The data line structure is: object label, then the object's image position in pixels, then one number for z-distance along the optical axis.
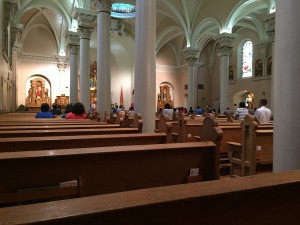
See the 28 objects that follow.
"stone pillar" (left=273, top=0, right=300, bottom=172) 2.62
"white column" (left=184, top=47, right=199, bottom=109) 19.16
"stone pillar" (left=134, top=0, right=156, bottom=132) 6.43
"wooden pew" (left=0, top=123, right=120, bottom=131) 4.48
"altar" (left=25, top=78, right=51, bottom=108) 22.76
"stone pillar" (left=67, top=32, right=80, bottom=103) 15.29
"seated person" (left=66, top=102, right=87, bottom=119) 7.39
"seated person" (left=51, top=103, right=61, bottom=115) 13.13
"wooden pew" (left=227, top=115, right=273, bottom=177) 4.93
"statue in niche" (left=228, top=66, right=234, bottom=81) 23.08
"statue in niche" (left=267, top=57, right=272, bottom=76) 19.12
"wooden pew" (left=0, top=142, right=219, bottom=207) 2.06
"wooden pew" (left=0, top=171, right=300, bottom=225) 0.95
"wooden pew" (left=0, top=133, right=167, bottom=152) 2.95
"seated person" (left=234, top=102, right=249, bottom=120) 9.64
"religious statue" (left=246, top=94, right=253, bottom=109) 21.41
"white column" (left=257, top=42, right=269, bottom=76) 19.36
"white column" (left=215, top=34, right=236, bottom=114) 15.87
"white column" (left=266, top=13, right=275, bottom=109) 12.73
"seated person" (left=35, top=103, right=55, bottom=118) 8.01
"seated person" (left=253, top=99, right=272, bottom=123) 8.10
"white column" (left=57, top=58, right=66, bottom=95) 23.67
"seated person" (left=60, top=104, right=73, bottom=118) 10.08
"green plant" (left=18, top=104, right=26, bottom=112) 20.59
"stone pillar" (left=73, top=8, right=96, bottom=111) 12.68
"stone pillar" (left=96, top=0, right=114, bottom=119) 10.04
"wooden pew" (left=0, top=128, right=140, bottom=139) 3.74
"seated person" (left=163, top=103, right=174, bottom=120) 11.26
